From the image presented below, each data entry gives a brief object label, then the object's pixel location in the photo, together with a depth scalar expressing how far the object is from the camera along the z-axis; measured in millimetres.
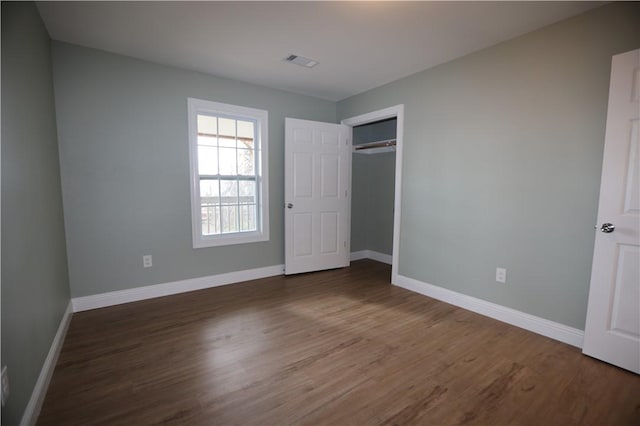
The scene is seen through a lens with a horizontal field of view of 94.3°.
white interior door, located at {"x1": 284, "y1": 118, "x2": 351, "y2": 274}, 3960
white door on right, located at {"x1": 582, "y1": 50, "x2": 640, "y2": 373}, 1924
